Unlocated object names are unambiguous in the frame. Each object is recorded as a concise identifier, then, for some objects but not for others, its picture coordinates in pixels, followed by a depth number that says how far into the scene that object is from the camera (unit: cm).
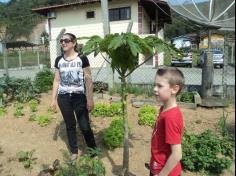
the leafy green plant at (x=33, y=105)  429
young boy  133
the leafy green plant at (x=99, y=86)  490
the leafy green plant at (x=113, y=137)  300
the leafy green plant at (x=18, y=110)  416
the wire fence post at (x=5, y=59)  554
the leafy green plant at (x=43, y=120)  380
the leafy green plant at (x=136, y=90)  486
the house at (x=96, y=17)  1323
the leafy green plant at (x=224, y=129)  319
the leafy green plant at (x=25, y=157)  281
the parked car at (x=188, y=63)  1172
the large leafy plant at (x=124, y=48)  197
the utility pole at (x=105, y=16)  474
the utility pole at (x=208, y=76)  462
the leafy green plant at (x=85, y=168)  215
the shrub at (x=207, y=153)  266
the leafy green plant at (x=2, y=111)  423
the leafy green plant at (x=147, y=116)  368
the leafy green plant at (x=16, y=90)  461
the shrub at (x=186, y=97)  445
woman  258
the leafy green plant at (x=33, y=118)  398
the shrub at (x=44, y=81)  505
